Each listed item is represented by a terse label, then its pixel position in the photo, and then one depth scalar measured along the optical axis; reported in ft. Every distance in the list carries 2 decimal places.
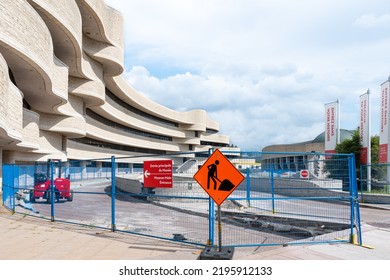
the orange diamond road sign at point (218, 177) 24.98
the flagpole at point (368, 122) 80.22
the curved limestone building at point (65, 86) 64.44
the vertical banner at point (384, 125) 77.46
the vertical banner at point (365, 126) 81.00
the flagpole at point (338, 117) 104.13
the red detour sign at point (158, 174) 29.37
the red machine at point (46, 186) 58.18
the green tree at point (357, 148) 88.74
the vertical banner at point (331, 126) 104.99
